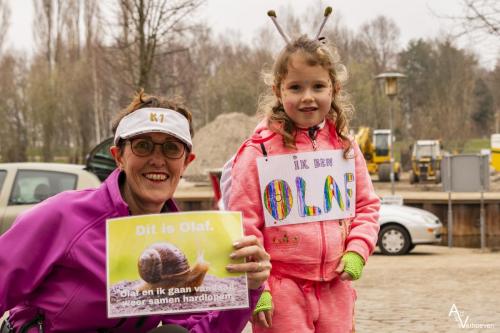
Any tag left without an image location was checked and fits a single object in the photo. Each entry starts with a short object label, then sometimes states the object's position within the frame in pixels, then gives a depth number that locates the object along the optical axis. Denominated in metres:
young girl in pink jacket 3.63
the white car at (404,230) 17.42
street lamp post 26.72
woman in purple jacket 2.77
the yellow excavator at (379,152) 43.69
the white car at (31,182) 10.21
